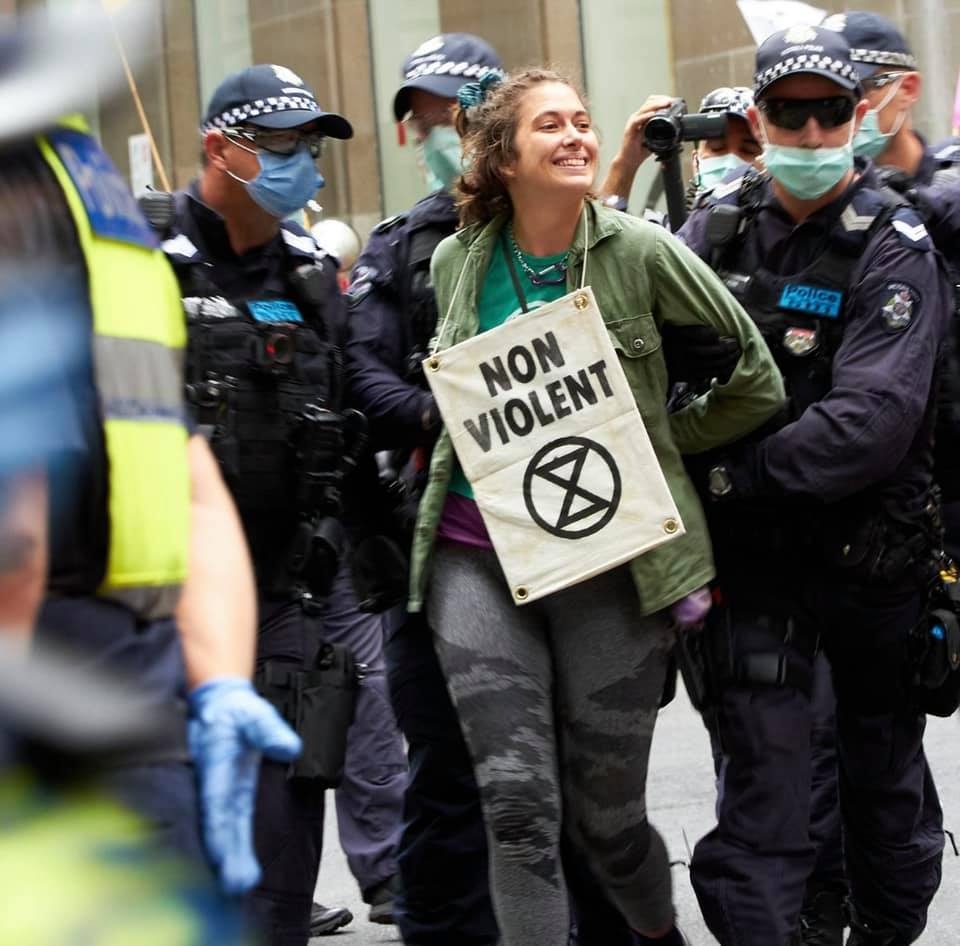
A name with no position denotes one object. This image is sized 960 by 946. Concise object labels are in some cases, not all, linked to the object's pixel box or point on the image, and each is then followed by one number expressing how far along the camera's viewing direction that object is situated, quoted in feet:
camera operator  35.47
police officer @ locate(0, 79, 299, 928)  13.19
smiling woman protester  26.80
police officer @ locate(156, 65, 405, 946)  27.24
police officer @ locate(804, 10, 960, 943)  32.34
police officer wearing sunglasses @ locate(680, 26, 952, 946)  27.91
